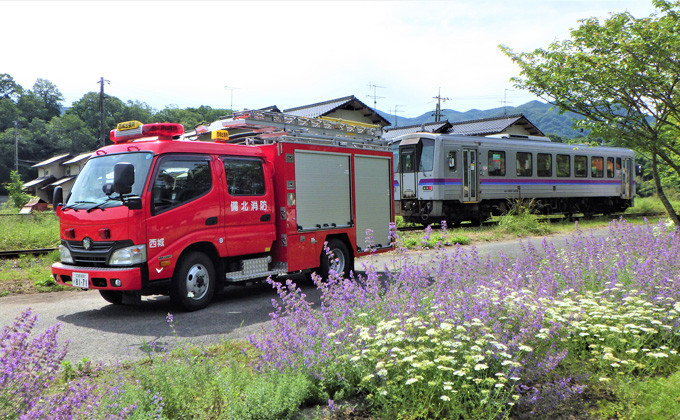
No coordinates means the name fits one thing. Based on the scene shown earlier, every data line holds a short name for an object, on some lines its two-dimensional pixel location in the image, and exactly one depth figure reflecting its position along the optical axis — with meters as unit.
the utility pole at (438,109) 59.82
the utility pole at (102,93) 38.92
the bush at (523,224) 17.58
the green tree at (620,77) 8.28
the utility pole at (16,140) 58.97
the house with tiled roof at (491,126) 37.00
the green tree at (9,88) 87.87
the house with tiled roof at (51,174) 56.69
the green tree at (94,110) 70.75
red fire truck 6.54
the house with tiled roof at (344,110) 31.80
